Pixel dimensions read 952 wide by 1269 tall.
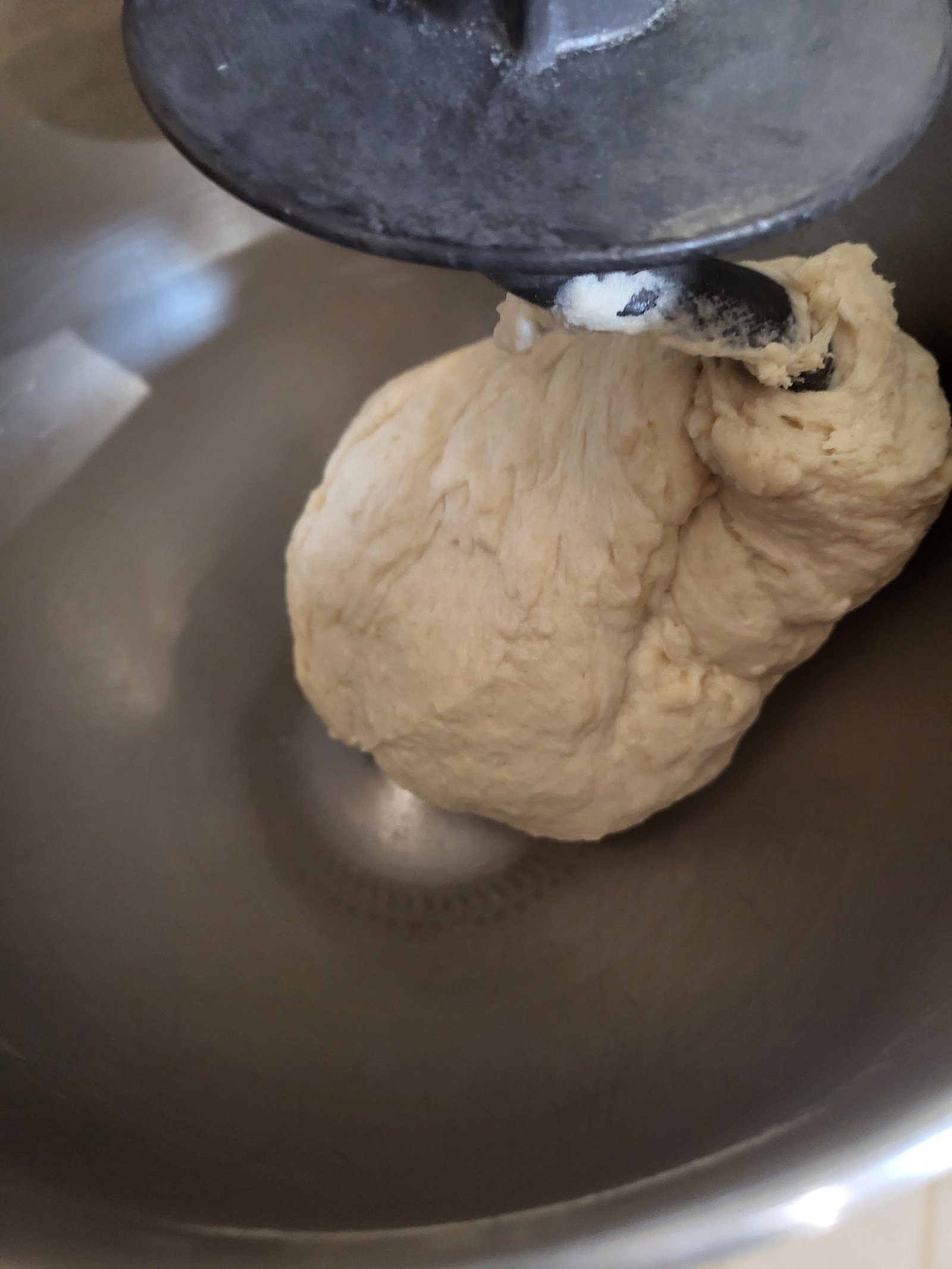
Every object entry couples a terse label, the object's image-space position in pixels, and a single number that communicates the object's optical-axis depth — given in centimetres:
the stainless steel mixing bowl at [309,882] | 11
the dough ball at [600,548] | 13
